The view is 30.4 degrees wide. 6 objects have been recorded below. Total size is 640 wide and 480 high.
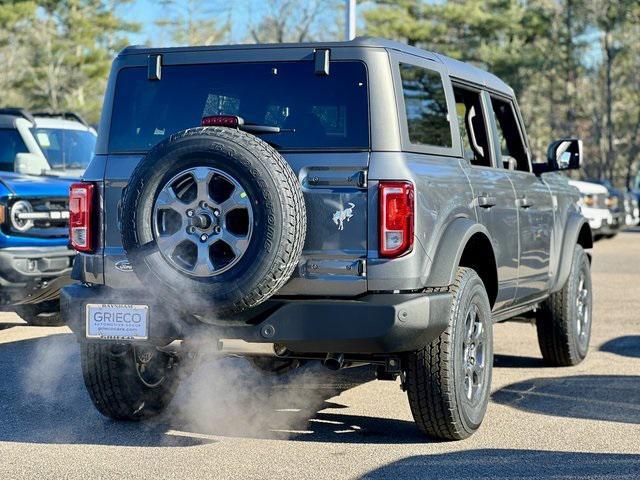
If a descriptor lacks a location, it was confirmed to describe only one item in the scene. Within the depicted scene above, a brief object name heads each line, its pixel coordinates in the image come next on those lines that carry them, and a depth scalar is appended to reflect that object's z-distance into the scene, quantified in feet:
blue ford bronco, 30.37
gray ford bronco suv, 17.29
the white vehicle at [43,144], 37.47
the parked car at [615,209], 82.74
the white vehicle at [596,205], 78.69
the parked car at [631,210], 102.73
